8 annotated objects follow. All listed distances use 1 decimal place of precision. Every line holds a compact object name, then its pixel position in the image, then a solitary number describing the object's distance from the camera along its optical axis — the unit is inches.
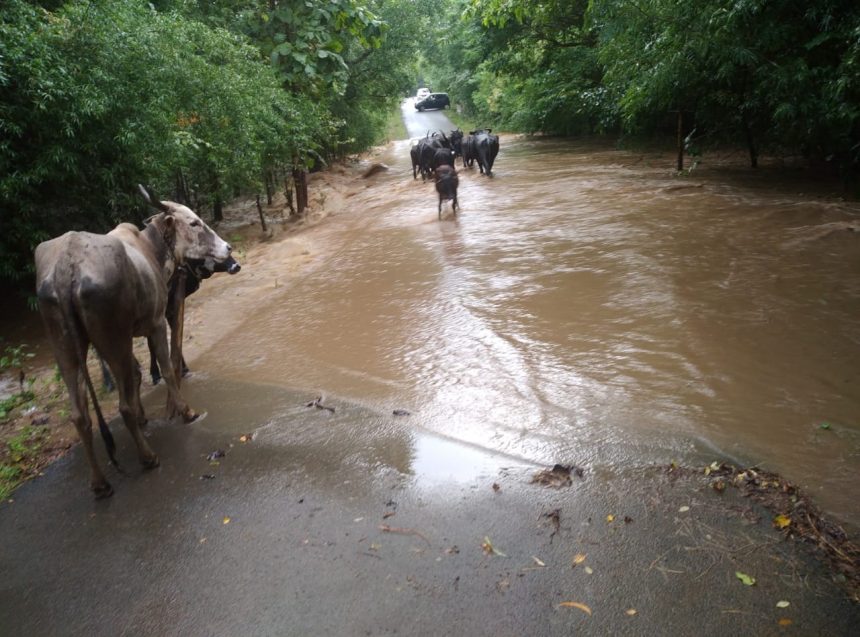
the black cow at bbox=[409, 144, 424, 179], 699.4
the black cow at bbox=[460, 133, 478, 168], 681.0
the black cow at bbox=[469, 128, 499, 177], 634.8
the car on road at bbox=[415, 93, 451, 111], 1843.0
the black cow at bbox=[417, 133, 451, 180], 685.3
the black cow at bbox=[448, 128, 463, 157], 773.3
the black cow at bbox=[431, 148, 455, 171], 563.5
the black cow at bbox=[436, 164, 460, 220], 463.2
